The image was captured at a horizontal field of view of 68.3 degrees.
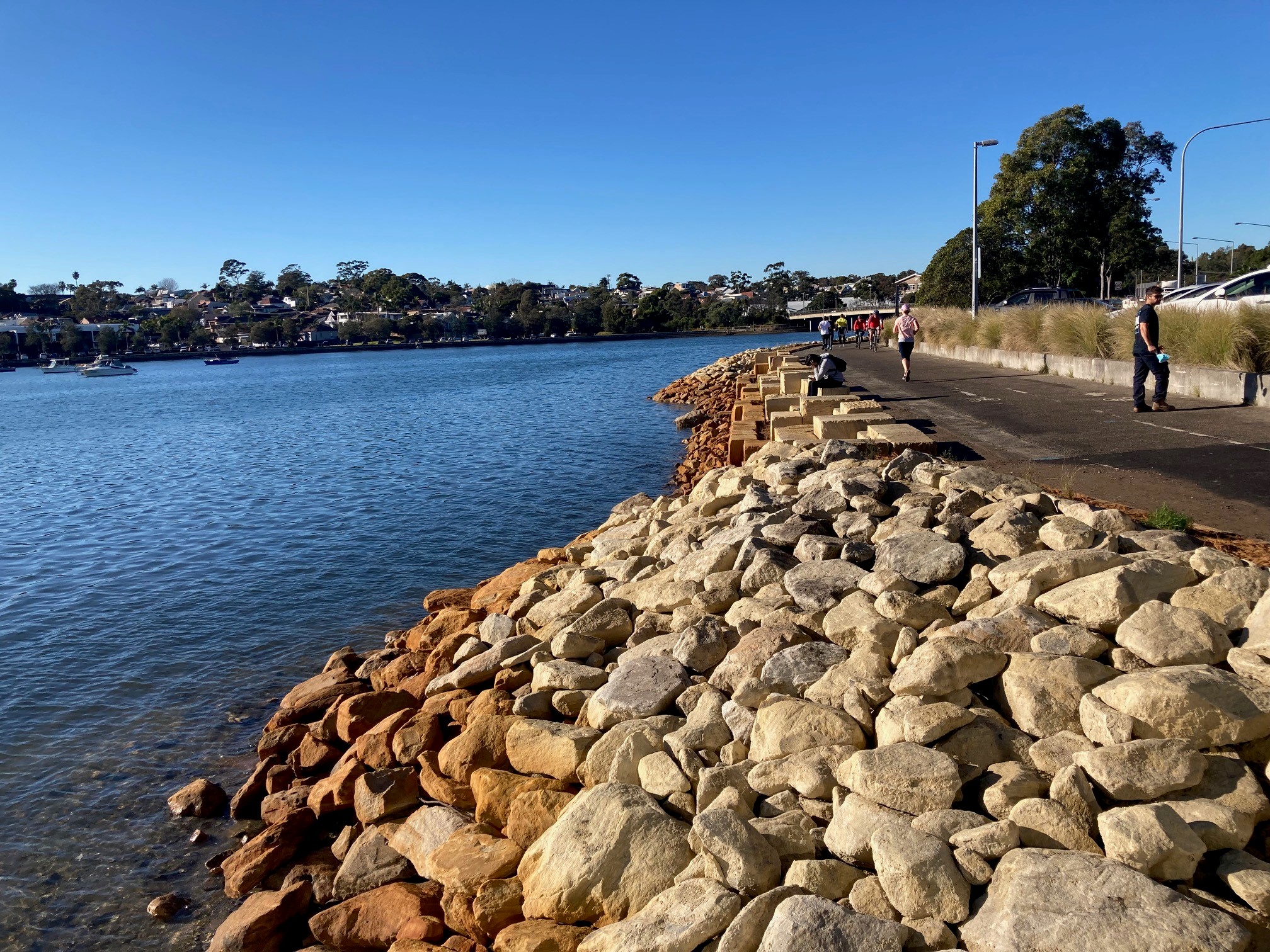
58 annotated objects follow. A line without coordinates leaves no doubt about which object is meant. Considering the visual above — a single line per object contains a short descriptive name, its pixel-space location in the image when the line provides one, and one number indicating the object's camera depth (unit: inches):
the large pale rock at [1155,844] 122.5
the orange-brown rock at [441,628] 317.1
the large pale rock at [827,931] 119.9
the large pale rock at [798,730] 166.4
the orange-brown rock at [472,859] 168.6
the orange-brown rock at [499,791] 188.5
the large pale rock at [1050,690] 155.9
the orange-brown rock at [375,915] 173.9
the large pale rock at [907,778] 143.8
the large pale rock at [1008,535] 210.2
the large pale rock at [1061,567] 188.7
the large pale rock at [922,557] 206.1
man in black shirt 446.3
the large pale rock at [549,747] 193.6
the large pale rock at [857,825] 139.8
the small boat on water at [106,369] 4217.5
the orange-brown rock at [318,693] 278.1
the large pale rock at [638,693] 201.2
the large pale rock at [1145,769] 134.3
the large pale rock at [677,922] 131.5
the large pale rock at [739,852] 138.3
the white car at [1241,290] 773.3
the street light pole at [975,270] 1146.7
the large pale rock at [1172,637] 158.9
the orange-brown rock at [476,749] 207.6
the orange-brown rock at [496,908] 158.4
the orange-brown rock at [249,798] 236.8
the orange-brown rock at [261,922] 178.7
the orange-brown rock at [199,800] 236.5
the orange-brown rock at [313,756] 246.5
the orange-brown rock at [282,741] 260.7
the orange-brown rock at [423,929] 169.0
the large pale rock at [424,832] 190.9
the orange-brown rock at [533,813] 177.9
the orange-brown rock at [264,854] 203.5
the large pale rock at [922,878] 124.8
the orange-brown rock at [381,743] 228.2
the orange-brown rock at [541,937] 148.0
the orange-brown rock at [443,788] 202.2
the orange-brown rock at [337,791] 219.5
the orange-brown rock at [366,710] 250.2
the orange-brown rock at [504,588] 330.3
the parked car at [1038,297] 1321.5
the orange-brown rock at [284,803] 225.9
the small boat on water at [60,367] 4854.8
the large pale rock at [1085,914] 111.0
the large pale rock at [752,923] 127.0
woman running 741.9
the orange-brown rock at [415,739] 224.7
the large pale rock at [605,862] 151.9
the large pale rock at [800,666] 186.9
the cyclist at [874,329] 1444.4
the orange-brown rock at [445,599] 371.6
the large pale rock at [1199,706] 140.8
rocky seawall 126.4
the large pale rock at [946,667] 163.5
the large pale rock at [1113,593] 172.1
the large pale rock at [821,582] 213.8
